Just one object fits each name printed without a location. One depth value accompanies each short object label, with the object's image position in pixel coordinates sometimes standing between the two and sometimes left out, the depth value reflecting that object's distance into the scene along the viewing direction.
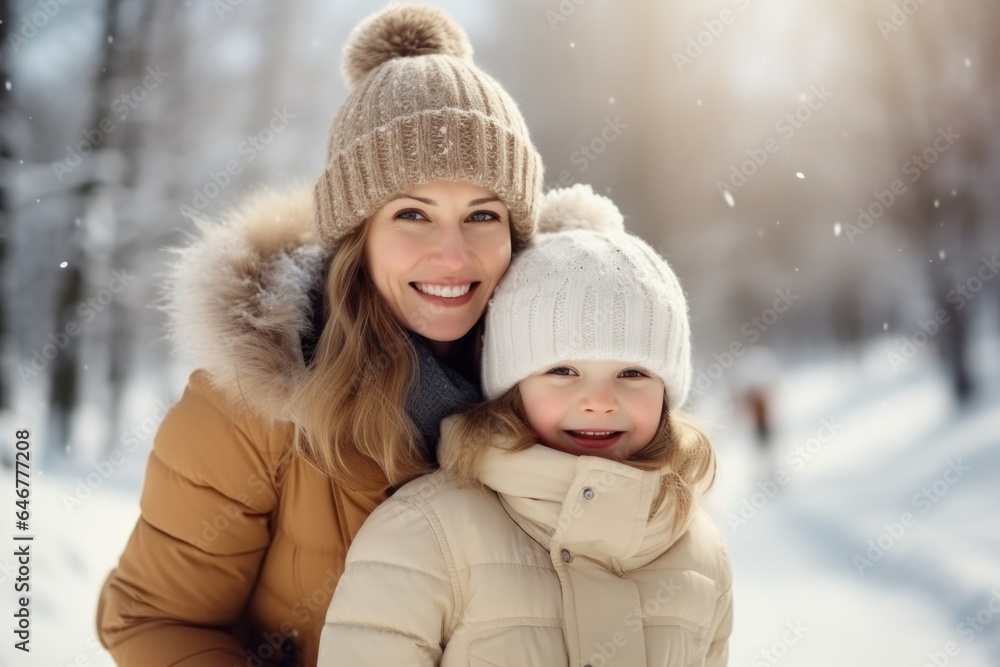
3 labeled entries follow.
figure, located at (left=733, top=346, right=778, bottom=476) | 8.47
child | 1.81
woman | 2.07
